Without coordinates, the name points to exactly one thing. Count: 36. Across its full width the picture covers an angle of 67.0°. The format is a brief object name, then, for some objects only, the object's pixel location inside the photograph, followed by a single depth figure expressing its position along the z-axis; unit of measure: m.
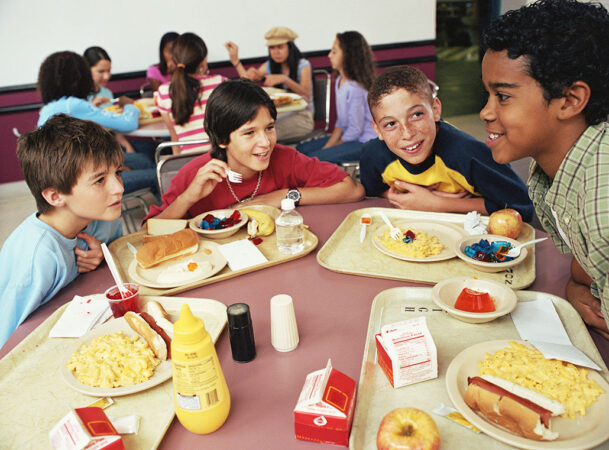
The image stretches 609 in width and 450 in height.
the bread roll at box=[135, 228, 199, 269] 1.54
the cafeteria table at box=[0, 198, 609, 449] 0.91
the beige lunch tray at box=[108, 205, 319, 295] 1.44
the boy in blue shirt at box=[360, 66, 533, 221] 1.84
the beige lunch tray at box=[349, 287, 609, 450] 0.87
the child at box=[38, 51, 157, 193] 3.46
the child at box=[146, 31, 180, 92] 5.16
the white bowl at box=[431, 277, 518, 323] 1.13
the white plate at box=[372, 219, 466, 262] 1.48
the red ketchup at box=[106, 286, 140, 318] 1.27
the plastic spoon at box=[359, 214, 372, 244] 1.68
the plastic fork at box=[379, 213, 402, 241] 1.59
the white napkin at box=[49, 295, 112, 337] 1.24
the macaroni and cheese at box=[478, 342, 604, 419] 0.89
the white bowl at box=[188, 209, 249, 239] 1.74
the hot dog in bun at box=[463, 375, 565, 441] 0.83
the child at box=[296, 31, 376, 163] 3.79
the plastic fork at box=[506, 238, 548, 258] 1.43
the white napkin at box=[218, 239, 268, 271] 1.52
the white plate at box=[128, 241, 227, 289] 1.44
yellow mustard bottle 0.84
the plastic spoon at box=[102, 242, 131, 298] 1.28
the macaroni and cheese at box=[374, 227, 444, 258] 1.49
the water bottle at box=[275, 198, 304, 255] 1.63
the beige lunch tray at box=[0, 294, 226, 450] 0.92
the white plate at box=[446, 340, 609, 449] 0.81
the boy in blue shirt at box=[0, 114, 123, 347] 1.43
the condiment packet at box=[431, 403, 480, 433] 0.87
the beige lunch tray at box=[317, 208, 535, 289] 1.38
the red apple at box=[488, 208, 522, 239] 1.58
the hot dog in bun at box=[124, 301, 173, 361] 1.10
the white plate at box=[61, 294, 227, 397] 1.00
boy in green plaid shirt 1.05
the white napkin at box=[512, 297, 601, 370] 0.95
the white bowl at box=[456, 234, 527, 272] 1.37
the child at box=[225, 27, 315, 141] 5.02
